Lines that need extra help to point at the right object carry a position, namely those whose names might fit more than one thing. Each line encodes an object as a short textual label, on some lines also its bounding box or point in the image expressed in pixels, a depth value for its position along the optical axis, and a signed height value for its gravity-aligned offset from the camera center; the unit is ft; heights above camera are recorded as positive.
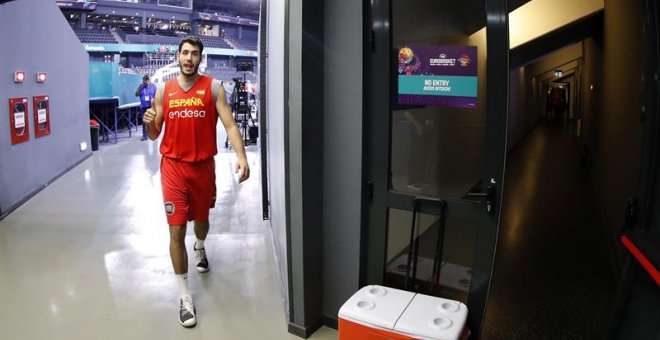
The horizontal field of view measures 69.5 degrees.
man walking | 9.52 -0.12
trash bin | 30.99 -0.31
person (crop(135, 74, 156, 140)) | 36.22 +2.73
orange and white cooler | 6.01 -2.52
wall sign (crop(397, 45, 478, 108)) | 6.83 +0.74
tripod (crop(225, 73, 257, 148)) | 32.58 +1.67
